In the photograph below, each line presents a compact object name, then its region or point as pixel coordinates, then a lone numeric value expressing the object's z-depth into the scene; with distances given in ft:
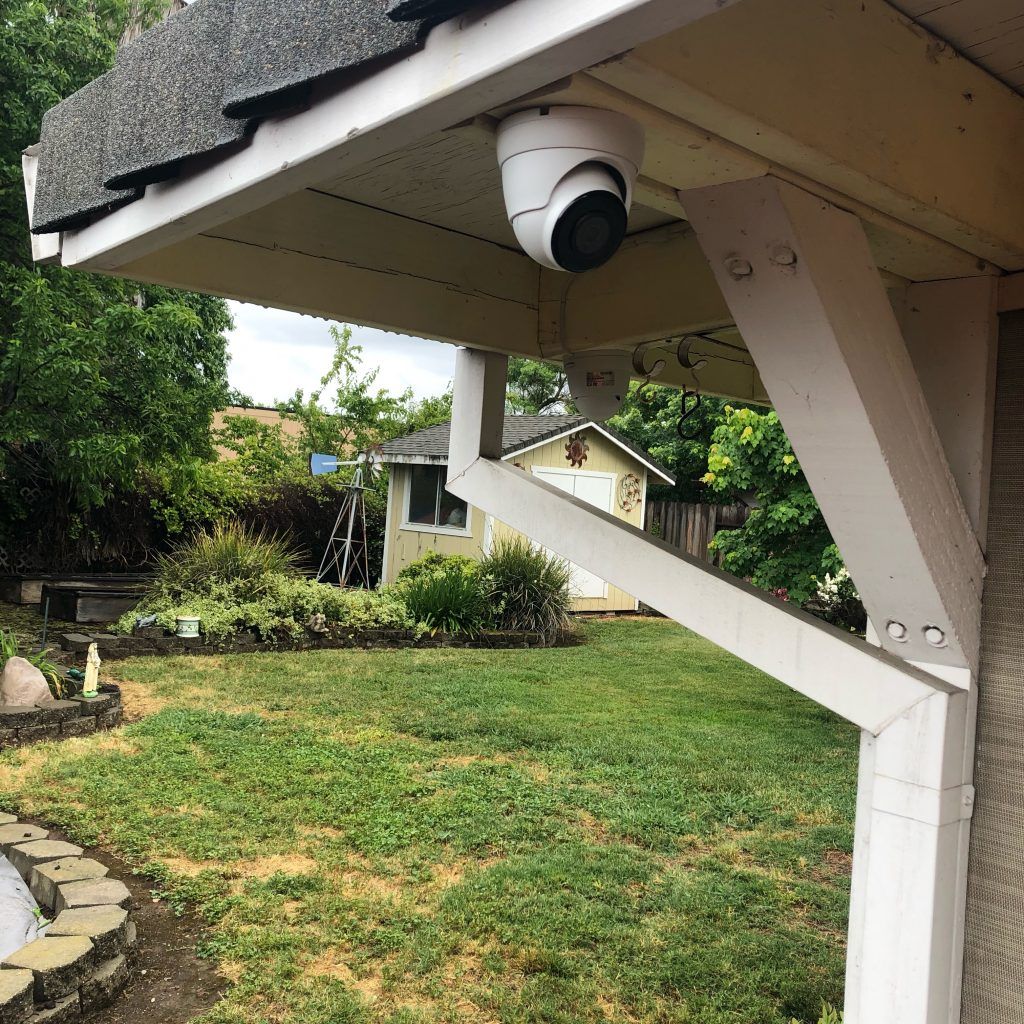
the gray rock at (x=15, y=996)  8.71
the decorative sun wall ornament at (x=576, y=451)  48.14
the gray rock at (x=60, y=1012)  9.17
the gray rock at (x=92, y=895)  11.22
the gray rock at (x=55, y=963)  9.39
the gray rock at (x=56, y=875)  11.79
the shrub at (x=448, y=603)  36.29
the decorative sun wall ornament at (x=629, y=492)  51.13
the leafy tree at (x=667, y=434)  60.59
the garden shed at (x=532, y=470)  46.52
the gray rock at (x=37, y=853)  12.55
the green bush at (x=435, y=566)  39.78
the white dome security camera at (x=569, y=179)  3.83
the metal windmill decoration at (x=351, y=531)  47.52
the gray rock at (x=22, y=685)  20.35
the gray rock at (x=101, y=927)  10.34
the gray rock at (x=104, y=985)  9.80
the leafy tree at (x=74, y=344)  28.37
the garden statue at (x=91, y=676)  21.56
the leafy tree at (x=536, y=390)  90.68
